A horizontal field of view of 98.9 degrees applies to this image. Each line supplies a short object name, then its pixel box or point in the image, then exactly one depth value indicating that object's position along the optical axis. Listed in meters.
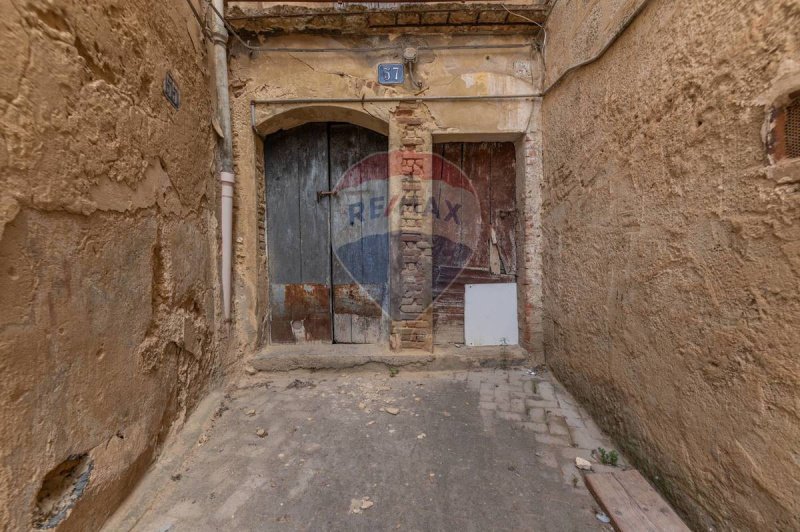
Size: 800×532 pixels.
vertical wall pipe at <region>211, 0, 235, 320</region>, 2.86
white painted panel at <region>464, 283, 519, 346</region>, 3.45
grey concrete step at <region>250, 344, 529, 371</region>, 3.19
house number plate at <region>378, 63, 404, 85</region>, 3.11
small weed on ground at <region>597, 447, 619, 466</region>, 1.97
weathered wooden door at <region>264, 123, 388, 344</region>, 3.46
